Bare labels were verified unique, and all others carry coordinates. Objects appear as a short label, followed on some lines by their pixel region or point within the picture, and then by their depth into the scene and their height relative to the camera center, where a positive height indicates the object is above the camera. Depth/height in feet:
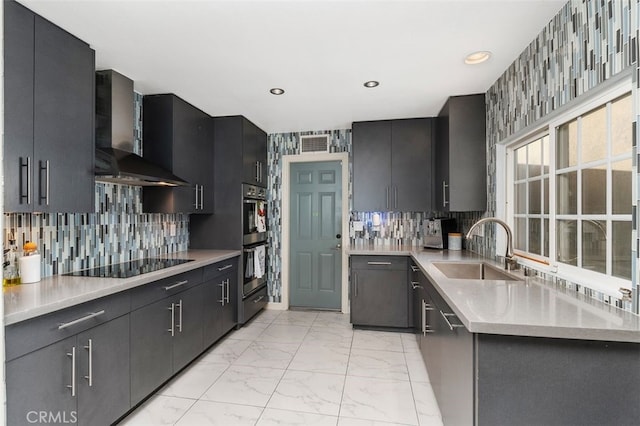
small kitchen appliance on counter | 11.82 -0.72
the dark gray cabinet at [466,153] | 9.80 +1.84
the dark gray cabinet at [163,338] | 6.77 -2.95
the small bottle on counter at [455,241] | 11.55 -1.00
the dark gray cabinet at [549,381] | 3.82 -2.06
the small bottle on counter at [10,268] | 5.78 -0.99
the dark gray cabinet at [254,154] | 11.84 +2.31
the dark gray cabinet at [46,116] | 5.27 +1.75
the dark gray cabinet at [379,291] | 11.32 -2.75
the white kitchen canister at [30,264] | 5.98 -0.94
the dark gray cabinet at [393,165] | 11.96 +1.80
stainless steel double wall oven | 11.94 -1.02
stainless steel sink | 8.49 -1.51
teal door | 14.01 -0.96
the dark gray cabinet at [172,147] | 9.45 +1.99
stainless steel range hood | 7.06 +1.91
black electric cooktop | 7.09 -1.33
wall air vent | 13.92 +2.99
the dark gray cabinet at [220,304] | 9.61 -2.90
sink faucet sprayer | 7.20 -0.81
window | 4.69 +0.38
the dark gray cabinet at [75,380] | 4.54 -2.66
